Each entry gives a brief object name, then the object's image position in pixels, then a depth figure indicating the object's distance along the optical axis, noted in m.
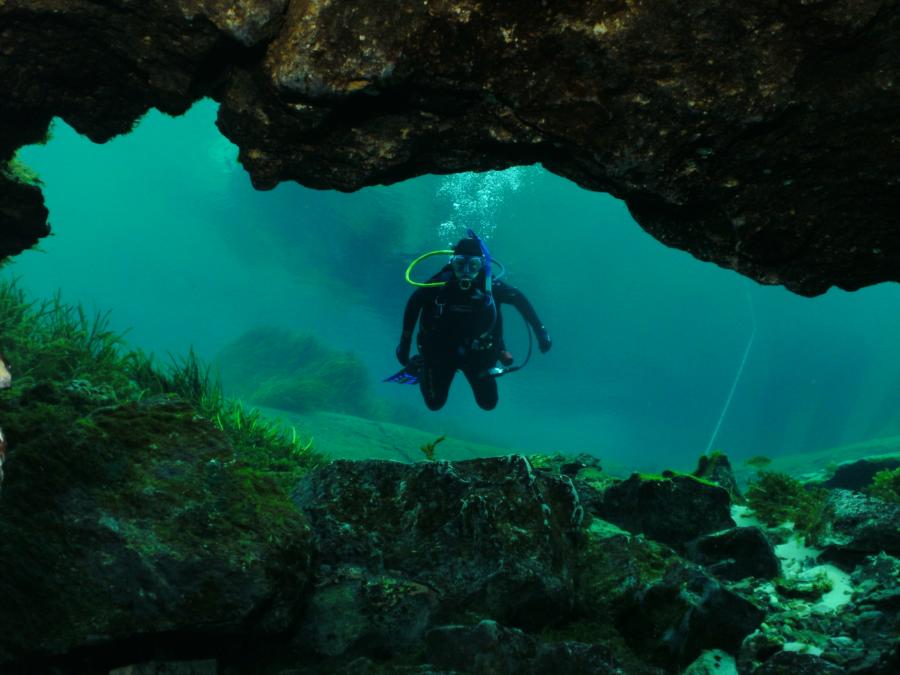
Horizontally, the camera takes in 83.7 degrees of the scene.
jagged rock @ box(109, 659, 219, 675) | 2.19
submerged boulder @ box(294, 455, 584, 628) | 2.87
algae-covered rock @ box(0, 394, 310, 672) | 2.12
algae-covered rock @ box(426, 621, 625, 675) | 2.24
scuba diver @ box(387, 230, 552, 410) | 8.97
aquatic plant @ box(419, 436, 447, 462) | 6.03
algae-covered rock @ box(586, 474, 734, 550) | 4.38
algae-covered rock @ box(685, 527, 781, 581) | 3.61
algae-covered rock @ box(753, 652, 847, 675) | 2.11
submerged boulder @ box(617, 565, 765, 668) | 2.67
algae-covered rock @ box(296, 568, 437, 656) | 2.70
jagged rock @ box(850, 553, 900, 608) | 2.85
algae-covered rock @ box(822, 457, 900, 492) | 8.30
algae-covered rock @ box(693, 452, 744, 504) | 6.47
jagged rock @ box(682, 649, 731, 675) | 2.61
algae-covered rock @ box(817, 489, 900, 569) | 3.47
